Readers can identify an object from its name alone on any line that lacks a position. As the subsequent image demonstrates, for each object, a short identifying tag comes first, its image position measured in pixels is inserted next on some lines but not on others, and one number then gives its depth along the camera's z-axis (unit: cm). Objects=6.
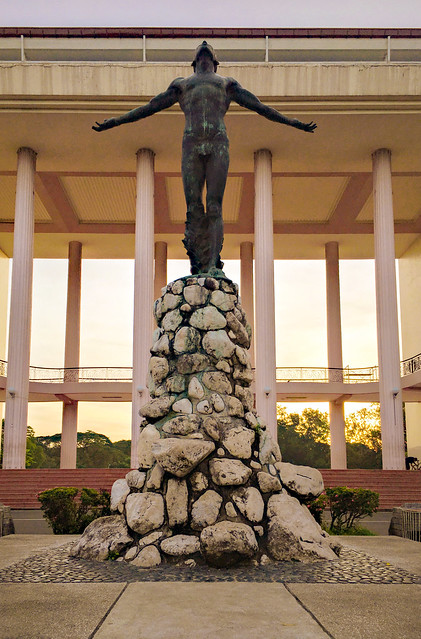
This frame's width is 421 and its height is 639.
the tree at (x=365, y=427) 6115
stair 2019
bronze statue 919
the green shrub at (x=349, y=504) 1264
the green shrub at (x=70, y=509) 1188
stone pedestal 720
